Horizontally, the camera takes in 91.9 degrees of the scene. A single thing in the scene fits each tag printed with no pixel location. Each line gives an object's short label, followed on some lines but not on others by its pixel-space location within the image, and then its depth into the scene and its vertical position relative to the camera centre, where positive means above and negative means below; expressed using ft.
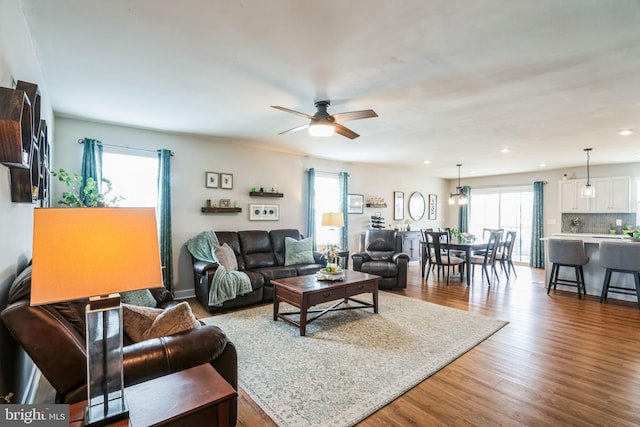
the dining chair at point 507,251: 21.35 -2.80
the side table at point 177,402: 3.83 -2.56
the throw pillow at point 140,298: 8.64 -2.54
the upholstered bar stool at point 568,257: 16.03 -2.40
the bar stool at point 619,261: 14.12 -2.28
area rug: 7.05 -4.38
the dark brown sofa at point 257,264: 13.84 -2.84
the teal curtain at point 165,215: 15.06 -0.26
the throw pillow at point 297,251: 17.26 -2.34
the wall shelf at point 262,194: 18.35 +0.99
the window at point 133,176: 14.30 +1.59
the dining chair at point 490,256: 19.82 -2.90
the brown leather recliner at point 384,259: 17.34 -2.83
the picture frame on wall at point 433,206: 31.81 +0.55
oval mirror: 29.71 +0.52
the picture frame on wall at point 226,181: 17.34 +1.65
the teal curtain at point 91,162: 13.19 +2.05
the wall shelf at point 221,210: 16.63 +0.00
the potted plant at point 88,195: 11.42 +0.56
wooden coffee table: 11.05 -3.10
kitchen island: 15.90 -3.39
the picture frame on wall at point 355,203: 24.43 +0.62
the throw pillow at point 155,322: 5.84 -2.16
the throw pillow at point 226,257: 14.64 -2.28
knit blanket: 13.15 -3.17
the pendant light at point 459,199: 24.53 +1.03
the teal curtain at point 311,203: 20.99 +0.51
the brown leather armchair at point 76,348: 4.31 -2.28
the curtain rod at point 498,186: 27.99 +2.49
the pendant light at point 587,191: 18.64 +1.30
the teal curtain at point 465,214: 31.90 -0.27
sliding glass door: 28.07 -0.10
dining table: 19.17 -2.28
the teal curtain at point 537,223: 26.30 -1.00
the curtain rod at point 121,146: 13.38 +2.93
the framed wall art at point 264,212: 18.62 -0.11
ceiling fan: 9.85 +3.05
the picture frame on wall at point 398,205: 28.02 +0.55
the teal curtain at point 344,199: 22.89 +0.88
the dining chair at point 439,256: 19.30 -2.88
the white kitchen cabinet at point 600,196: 21.94 +1.19
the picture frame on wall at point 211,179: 16.83 +1.68
